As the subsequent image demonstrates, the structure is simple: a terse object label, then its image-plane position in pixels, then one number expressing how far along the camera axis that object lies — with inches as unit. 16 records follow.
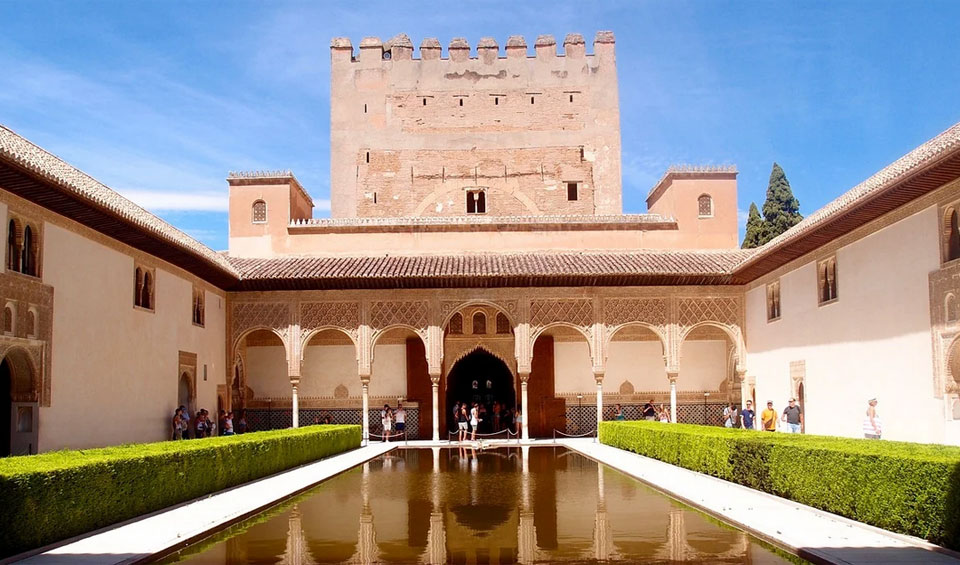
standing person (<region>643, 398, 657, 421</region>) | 944.3
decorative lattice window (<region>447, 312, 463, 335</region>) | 957.2
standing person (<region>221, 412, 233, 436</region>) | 812.0
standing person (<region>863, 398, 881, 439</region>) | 530.3
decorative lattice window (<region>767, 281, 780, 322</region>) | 789.2
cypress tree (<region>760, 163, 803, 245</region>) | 1429.6
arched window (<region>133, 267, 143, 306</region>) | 655.1
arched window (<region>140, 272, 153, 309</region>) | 674.2
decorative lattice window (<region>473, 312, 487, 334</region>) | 961.2
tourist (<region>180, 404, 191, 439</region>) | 715.4
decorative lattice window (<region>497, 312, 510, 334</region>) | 960.9
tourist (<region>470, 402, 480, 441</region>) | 896.9
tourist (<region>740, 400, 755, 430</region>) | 780.0
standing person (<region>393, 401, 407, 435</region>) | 930.1
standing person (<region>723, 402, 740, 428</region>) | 871.1
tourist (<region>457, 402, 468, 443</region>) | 911.0
